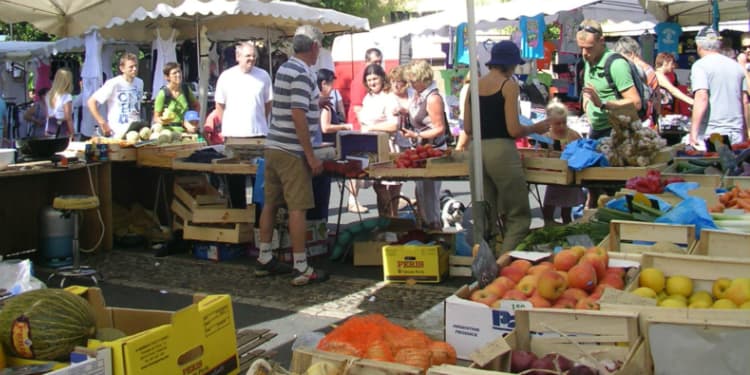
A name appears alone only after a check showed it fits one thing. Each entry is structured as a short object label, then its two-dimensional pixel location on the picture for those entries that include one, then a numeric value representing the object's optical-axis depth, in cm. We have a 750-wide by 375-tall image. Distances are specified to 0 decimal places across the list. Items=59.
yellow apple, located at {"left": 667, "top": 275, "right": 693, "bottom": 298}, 356
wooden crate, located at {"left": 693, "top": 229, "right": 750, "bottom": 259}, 405
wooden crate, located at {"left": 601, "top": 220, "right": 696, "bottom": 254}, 426
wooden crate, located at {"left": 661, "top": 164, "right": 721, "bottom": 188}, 589
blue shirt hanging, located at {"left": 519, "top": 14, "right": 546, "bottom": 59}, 1293
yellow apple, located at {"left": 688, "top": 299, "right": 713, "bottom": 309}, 333
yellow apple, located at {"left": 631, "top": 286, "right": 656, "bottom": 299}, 342
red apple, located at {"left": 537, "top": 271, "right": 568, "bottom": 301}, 340
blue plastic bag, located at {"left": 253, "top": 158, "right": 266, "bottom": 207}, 773
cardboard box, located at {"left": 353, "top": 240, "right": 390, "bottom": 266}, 760
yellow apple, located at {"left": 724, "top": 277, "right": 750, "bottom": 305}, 332
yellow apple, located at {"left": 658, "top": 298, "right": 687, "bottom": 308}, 332
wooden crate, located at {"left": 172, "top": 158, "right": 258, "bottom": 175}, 788
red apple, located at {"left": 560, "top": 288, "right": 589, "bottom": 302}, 344
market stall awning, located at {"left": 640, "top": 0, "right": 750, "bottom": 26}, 1440
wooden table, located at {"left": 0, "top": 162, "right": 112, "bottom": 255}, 826
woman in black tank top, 620
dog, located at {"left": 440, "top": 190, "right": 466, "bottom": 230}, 964
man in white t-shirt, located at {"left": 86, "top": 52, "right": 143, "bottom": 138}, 991
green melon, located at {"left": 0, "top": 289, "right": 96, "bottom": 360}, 320
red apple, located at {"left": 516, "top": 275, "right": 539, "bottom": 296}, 351
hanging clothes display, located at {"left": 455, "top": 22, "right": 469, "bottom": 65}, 1370
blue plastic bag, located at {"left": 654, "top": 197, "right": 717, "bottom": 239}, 443
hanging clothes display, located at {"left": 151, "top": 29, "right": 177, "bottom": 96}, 1247
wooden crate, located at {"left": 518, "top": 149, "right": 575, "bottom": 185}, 653
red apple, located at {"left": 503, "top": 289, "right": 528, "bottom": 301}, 346
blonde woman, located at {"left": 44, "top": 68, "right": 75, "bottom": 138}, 1241
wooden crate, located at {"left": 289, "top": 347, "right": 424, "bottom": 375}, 286
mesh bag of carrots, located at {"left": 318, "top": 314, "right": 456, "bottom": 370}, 302
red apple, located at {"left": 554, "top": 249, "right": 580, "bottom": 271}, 374
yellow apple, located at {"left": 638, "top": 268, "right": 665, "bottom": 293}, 359
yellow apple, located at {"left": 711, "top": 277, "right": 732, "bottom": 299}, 347
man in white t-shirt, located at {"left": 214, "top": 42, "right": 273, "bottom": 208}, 909
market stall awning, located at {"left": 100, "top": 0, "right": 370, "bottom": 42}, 1098
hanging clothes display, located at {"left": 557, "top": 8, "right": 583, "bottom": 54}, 1357
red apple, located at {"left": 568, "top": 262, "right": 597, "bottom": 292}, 354
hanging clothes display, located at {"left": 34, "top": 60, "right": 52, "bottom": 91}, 1810
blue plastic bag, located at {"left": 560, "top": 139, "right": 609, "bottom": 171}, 650
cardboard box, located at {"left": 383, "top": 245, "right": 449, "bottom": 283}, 689
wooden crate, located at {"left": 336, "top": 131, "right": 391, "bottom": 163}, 755
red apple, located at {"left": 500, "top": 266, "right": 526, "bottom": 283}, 375
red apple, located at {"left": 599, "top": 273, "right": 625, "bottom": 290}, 359
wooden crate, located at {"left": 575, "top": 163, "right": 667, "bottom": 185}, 641
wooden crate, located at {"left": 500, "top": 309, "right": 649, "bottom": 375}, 302
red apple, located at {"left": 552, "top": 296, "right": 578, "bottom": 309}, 336
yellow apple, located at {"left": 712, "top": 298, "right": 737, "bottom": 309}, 329
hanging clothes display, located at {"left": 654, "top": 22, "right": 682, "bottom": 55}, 1431
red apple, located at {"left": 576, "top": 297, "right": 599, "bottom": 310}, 331
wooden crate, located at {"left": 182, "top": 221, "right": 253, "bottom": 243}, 800
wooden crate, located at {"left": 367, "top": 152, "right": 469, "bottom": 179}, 691
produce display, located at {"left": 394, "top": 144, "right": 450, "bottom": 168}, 714
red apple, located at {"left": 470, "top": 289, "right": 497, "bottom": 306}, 345
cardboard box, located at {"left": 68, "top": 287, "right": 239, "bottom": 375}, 306
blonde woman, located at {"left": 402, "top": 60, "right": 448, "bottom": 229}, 855
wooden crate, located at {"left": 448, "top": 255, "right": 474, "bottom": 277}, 706
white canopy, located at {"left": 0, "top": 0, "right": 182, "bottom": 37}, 701
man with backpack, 704
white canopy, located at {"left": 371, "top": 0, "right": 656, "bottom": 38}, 1245
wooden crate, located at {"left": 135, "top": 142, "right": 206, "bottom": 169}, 865
